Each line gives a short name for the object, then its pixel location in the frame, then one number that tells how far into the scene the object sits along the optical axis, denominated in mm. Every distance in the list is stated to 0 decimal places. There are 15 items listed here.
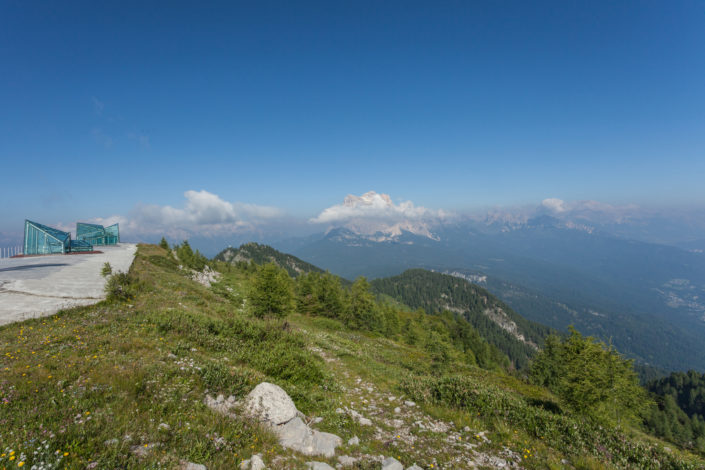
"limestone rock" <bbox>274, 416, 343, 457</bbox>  6391
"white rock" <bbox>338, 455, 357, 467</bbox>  6113
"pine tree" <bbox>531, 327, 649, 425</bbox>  16016
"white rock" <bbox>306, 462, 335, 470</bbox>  5699
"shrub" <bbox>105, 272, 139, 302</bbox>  15062
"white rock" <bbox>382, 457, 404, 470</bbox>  5946
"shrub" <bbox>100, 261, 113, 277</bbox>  19125
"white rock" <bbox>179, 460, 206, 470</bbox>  4883
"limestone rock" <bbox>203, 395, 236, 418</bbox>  7151
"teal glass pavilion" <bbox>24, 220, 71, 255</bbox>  36688
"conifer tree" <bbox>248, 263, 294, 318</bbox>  28148
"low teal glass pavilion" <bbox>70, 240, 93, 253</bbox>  40884
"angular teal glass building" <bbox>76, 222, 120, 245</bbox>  48675
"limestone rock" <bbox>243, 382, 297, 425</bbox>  7318
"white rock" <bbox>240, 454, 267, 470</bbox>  5278
